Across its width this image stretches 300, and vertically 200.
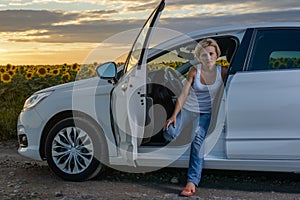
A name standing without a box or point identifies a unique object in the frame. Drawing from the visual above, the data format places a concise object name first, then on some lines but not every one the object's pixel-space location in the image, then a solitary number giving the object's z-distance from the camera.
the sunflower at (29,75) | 11.48
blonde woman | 6.12
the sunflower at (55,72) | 11.62
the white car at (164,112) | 6.00
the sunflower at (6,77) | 11.66
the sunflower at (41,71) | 11.60
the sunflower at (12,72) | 11.83
